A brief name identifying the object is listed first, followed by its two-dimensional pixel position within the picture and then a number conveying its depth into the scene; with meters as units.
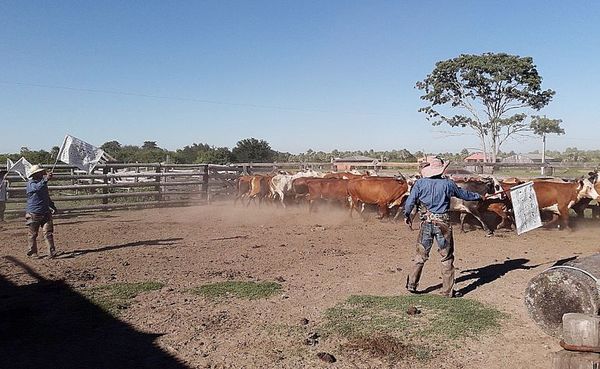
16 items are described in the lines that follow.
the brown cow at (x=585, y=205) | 13.08
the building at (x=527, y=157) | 66.41
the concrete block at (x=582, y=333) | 3.29
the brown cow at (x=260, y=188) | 19.22
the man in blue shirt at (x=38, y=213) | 9.55
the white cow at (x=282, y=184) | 18.14
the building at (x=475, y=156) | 58.21
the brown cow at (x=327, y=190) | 16.03
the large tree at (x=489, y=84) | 33.94
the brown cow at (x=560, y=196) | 12.49
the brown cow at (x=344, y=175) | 17.07
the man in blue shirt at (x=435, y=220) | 6.98
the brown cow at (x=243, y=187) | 20.20
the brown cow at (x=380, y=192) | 14.37
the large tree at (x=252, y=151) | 46.19
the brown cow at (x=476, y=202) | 12.43
